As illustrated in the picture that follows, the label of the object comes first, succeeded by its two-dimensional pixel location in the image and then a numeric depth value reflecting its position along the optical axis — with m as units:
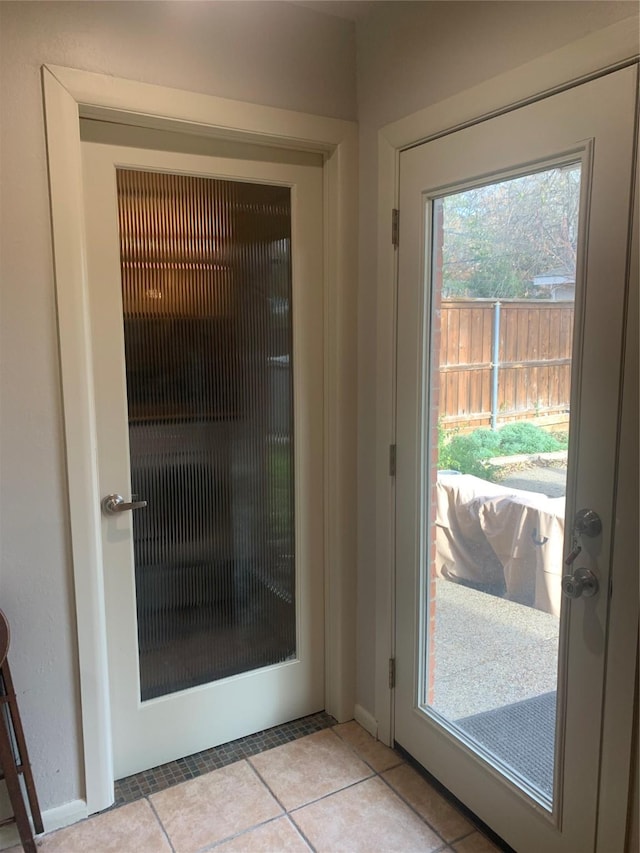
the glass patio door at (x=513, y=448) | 1.47
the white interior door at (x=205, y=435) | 1.99
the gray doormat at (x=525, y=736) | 1.72
